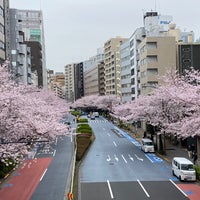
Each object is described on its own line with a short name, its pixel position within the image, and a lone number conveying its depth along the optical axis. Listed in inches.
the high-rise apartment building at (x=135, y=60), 3270.2
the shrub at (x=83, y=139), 1718.0
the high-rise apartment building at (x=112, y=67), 4968.0
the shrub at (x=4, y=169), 1223.5
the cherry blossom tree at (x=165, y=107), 1358.3
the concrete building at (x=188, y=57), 2529.5
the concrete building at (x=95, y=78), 6358.3
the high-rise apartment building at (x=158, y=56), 2610.7
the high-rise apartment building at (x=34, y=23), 6107.3
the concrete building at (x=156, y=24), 2986.0
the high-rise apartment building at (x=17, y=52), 2723.9
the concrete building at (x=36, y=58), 4859.3
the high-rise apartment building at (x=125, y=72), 3913.4
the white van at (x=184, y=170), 1103.6
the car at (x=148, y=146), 1700.3
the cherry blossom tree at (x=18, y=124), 841.5
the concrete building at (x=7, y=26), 2551.7
